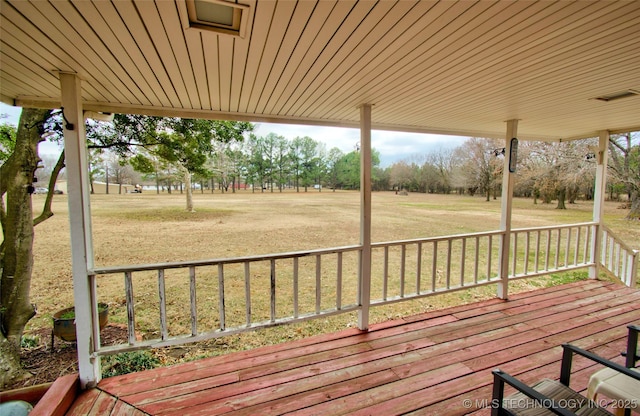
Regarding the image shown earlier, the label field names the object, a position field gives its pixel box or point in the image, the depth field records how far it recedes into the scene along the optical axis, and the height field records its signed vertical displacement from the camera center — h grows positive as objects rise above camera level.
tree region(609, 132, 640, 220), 9.10 +0.79
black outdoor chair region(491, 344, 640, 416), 1.22 -1.07
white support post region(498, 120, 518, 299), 3.23 -0.38
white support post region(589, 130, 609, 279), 3.77 -0.17
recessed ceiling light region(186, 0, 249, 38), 1.07 +0.74
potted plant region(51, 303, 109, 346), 2.77 -1.50
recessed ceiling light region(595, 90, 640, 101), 2.21 +0.80
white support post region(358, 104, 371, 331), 2.57 -0.33
